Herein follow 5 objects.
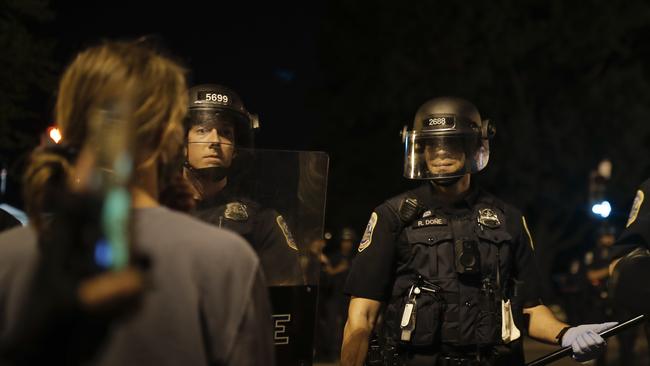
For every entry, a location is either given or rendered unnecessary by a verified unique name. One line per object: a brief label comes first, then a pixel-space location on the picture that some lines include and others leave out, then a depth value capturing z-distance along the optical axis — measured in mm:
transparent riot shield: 4516
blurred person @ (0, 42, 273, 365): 1759
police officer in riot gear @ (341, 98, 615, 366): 4906
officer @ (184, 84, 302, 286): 4504
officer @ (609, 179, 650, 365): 4938
